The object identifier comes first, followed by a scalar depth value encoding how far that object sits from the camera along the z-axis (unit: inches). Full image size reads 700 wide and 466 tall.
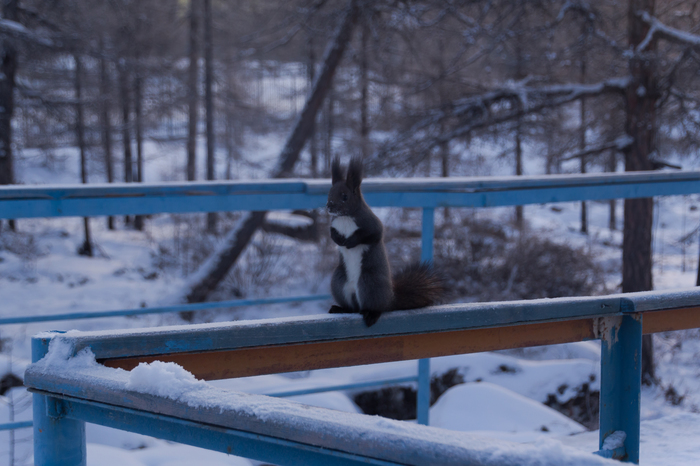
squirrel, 150.3
